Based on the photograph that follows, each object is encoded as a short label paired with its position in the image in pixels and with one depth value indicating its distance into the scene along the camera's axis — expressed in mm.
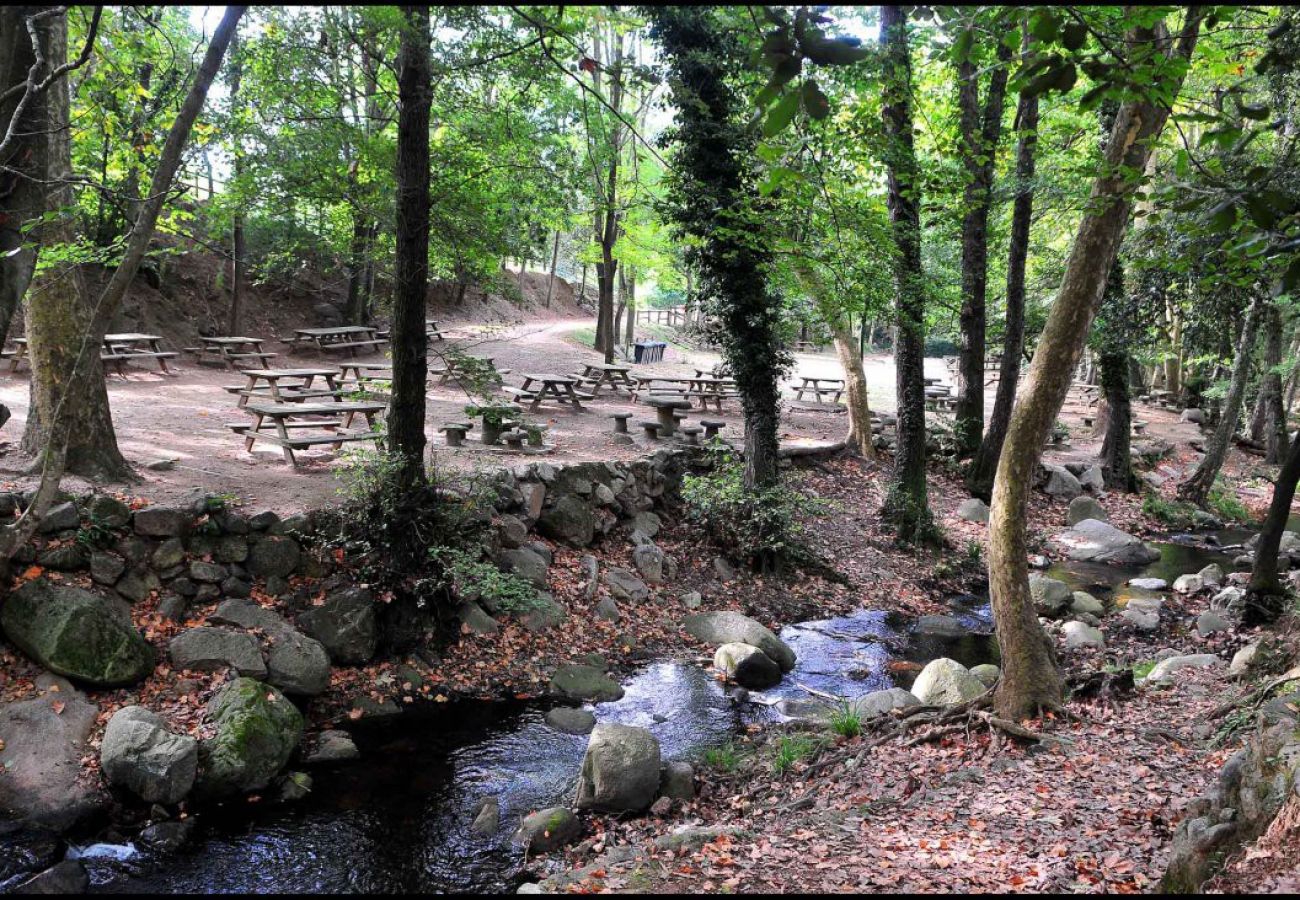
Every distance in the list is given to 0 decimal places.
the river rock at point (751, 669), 7605
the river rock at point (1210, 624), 8227
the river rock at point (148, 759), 5113
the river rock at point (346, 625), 6887
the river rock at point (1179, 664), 6817
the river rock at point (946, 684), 6566
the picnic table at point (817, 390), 18414
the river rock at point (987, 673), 7023
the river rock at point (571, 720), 6598
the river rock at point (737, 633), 8133
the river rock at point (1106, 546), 11914
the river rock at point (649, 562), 9641
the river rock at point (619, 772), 5387
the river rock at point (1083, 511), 13453
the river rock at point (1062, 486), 14422
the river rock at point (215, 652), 6113
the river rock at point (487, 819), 5195
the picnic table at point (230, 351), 15655
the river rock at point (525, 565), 8422
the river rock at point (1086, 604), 9625
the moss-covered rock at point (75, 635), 5652
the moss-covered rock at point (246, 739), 5332
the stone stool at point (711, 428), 11820
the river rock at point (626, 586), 9102
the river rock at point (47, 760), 4906
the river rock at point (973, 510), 12719
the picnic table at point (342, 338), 17484
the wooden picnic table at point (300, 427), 8414
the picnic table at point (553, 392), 14250
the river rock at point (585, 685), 7215
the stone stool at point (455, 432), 10508
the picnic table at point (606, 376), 16375
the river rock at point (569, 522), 9469
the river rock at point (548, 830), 5008
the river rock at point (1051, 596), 9609
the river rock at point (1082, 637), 8250
